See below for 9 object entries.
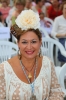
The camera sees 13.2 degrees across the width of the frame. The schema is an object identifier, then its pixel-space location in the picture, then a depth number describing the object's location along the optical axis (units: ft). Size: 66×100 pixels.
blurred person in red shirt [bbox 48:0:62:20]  21.49
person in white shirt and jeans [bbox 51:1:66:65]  16.21
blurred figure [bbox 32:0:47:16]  23.11
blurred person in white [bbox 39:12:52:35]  20.18
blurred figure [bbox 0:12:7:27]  19.51
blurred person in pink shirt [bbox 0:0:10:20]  24.27
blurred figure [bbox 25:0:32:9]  21.27
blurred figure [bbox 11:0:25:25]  17.03
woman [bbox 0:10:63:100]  6.39
